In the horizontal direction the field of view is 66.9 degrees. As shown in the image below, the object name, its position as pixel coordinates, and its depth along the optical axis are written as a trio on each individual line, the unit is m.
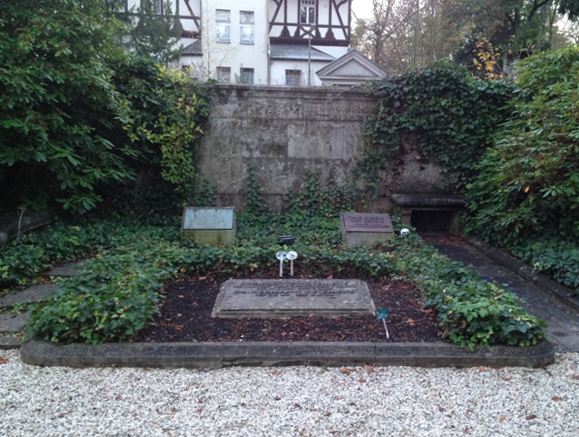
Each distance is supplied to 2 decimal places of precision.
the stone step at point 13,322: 3.47
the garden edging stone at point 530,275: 4.18
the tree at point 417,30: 17.27
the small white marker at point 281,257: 4.41
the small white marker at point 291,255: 4.32
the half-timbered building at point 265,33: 23.06
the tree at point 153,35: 15.01
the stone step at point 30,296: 3.95
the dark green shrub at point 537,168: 4.94
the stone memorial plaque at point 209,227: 5.93
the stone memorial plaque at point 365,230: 5.92
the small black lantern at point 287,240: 5.41
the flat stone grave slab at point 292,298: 3.59
